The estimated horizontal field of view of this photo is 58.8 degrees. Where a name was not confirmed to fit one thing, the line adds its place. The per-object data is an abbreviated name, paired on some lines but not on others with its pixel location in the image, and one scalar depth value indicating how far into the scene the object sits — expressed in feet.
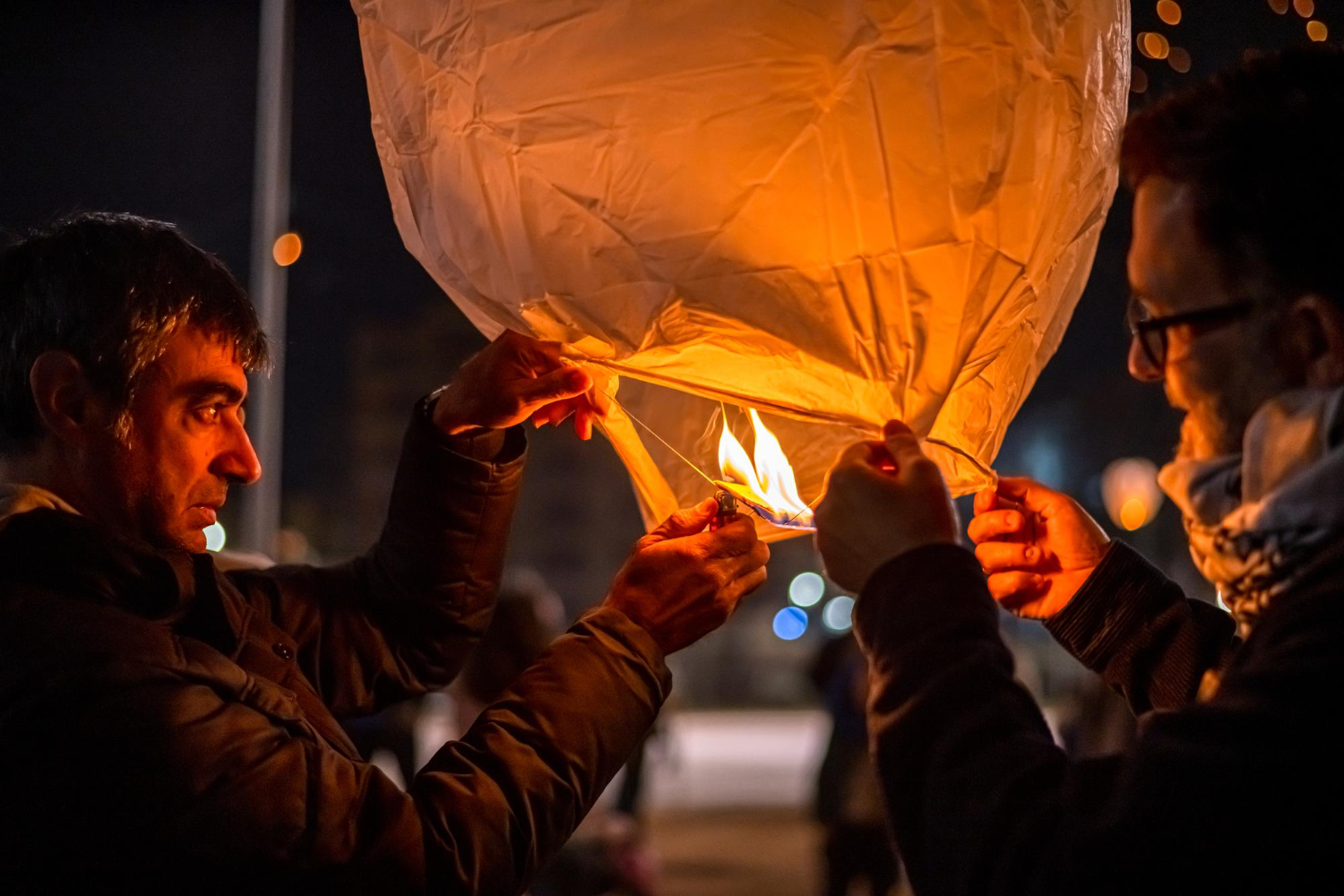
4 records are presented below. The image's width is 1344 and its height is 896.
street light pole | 16.08
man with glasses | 3.21
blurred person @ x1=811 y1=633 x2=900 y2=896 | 19.63
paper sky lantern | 4.34
